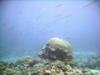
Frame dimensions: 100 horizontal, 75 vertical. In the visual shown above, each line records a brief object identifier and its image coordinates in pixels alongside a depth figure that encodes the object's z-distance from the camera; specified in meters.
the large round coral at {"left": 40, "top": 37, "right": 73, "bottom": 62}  2.05
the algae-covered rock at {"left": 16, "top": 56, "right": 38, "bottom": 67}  2.06
